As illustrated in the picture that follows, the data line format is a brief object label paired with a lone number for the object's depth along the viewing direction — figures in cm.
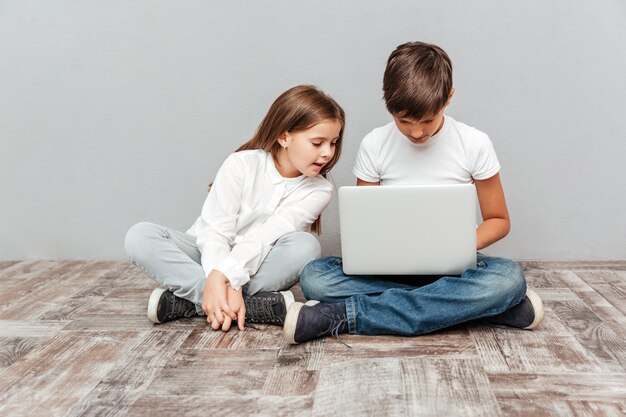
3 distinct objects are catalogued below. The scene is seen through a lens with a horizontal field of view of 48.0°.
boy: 149
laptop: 142
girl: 164
